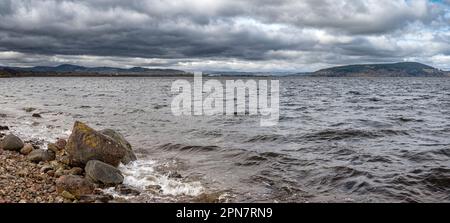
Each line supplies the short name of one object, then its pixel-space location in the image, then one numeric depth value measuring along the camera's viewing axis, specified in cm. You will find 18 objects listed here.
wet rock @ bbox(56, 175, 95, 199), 1188
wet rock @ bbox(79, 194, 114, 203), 1148
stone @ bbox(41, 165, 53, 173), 1392
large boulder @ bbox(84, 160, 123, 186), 1322
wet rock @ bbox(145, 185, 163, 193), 1315
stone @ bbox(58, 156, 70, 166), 1513
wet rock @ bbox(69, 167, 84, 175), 1391
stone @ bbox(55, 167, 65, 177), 1352
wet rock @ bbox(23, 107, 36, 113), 4016
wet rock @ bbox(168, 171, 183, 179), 1487
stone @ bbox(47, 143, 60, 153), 1738
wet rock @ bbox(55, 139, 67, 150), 1795
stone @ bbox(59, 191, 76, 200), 1146
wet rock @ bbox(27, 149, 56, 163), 1565
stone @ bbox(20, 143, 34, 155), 1697
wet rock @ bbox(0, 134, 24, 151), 1728
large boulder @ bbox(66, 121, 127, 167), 1484
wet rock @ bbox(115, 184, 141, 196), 1267
